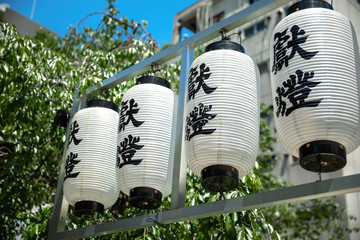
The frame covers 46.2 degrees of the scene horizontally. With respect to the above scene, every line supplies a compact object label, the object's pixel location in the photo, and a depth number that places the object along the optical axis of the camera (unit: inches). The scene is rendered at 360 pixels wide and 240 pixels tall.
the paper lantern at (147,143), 113.7
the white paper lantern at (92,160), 132.4
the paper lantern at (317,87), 83.9
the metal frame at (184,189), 85.1
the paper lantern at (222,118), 97.8
